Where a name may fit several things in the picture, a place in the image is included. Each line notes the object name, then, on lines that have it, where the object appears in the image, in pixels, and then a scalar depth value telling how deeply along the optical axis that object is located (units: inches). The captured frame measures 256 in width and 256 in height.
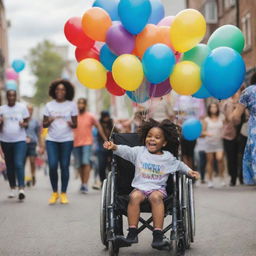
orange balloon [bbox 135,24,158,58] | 269.9
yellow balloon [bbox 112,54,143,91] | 264.4
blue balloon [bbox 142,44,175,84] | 259.9
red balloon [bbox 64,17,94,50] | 290.3
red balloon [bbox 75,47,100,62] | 294.4
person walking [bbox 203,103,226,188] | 554.6
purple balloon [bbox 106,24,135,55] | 268.7
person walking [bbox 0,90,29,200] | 433.1
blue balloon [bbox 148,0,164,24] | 285.9
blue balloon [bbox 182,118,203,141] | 425.7
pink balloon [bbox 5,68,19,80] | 551.2
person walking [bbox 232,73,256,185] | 261.6
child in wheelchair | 238.4
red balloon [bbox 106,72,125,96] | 292.4
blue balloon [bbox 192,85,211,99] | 278.8
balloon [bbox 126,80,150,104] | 283.3
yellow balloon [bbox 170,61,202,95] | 265.3
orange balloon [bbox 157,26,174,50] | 270.7
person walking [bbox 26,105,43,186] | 586.2
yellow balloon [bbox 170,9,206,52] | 264.4
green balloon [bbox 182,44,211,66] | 266.2
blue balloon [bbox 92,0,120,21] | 282.5
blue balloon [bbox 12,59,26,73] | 509.4
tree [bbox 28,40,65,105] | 3253.0
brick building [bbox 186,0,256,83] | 943.0
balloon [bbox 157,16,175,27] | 279.0
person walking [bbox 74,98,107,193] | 494.9
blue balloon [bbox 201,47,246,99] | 251.0
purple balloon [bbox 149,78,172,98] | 283.1
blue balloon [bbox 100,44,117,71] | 282.5
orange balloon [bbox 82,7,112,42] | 273.4
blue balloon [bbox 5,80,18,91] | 468.6
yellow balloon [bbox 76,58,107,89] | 285.3
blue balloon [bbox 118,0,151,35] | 264.5
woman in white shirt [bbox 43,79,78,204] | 409.1
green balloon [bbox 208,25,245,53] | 271.6
